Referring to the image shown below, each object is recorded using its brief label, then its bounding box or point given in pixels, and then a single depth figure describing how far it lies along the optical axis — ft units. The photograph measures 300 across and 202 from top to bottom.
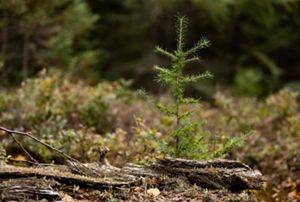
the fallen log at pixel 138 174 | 22.86
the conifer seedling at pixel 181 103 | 25.27
